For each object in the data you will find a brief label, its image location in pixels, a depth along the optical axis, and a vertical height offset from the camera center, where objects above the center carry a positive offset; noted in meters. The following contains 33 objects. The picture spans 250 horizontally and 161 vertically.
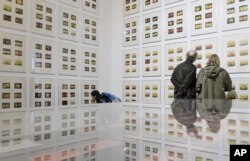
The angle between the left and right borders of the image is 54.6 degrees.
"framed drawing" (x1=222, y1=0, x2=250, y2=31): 3.80 +1.07
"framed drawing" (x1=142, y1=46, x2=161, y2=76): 5.00 +0.42
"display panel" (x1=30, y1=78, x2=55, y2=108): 4.36 -0.20
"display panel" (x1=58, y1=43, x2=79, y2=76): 4.85 +0.45
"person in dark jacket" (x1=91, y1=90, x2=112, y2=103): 4.90 -0.34
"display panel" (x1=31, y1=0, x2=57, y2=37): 4.38 +1.18
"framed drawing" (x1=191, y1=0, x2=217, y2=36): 4.18 +1.13
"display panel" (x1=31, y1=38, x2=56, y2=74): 4.36 +0.47
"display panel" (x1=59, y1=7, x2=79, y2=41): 4.84 +1.16
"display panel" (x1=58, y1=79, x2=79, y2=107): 4.85 -0.23
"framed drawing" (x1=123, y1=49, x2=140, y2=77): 5.45 +0.42
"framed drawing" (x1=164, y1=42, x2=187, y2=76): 4.58 +0.50
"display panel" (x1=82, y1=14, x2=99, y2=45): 5.33 +1.15
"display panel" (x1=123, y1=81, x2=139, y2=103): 5.42 -0.24
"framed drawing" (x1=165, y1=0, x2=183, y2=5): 4.76 +1.58
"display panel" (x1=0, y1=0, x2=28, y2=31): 3.96 +1.13
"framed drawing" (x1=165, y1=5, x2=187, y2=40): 4.59 +1.13
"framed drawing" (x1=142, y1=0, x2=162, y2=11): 5.07 +1.64
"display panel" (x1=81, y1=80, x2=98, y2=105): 5.33 -0.20
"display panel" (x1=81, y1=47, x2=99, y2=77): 5.34 +0.44
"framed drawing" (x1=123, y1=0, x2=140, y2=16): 5.46 +1.71
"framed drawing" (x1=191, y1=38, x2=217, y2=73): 4.14 +0.55
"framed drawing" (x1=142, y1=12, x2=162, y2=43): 5.02 +1.13
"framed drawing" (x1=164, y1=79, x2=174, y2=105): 4.75 -0.21
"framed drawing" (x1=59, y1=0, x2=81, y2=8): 4.95 +1.64
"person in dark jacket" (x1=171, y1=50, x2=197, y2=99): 3.33 +0.01
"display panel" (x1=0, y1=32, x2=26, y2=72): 3.94 +0.49
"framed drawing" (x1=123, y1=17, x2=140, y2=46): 5.46 +1.14
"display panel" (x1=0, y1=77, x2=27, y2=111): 3.92 -0.19
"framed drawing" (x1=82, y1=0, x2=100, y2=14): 5.36 +1.72
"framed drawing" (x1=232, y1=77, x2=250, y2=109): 3.77 -0.11
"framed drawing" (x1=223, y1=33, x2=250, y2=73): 3.78 +0.44
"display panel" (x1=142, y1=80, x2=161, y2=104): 4.97 -0.23
